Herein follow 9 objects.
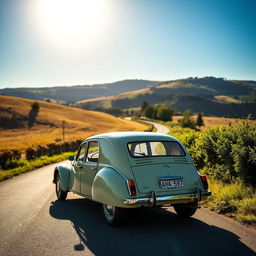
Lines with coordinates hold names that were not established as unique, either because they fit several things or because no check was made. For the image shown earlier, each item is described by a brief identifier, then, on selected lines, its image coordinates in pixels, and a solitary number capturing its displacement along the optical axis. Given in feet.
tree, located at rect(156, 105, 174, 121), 463.62
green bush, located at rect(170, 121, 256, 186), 25.76
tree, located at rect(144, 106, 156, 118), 494.59
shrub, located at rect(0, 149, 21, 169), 60.53
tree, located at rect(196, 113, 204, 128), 380.58
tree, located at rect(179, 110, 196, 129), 323.61
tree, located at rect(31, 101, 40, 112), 289.58
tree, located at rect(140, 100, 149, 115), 549.09
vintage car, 18.28
